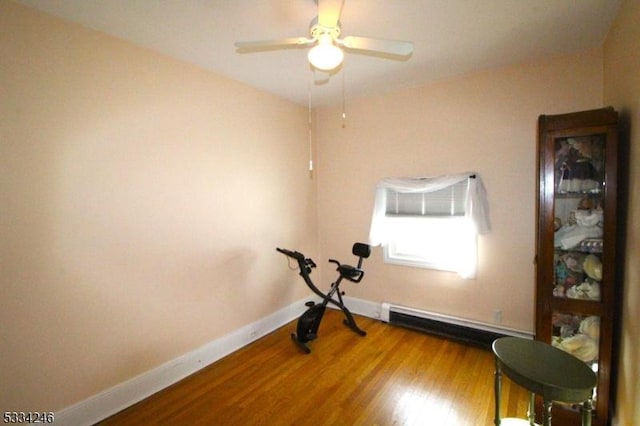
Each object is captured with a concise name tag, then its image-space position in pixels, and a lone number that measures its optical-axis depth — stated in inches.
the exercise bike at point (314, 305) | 111.0
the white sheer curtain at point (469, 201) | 107.7
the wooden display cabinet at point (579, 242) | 67.1
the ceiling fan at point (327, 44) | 58.6
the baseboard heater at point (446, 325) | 107.3
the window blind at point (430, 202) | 114.9
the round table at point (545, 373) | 44.4
